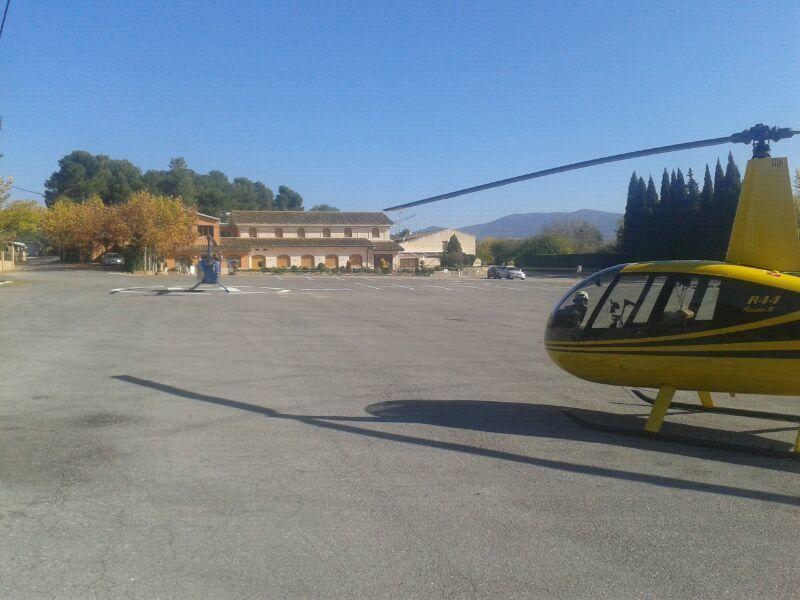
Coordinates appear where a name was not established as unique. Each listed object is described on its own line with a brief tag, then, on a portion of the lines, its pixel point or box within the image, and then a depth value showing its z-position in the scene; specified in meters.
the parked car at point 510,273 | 65.62
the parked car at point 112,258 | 78.40
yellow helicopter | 7.62
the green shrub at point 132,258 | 63.47
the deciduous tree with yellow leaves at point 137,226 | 62.53
